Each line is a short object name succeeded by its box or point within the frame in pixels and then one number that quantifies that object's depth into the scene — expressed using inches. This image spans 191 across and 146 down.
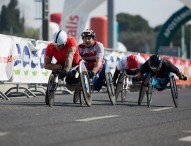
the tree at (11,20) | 5910.4
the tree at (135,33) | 6879.9
